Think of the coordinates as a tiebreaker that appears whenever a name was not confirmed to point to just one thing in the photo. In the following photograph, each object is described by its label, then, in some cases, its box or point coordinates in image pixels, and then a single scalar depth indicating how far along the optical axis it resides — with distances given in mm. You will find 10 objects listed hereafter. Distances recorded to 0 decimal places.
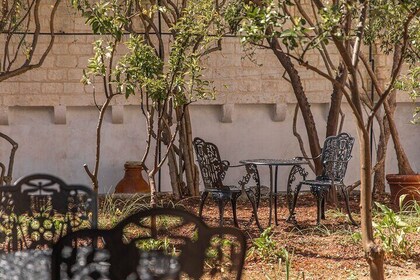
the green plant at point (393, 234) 8383
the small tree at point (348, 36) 5758
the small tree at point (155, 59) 8711
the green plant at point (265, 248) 8375
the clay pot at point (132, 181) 13531
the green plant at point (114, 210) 10180
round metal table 10234
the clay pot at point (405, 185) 12523
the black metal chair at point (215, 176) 9938
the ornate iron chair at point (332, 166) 10609
